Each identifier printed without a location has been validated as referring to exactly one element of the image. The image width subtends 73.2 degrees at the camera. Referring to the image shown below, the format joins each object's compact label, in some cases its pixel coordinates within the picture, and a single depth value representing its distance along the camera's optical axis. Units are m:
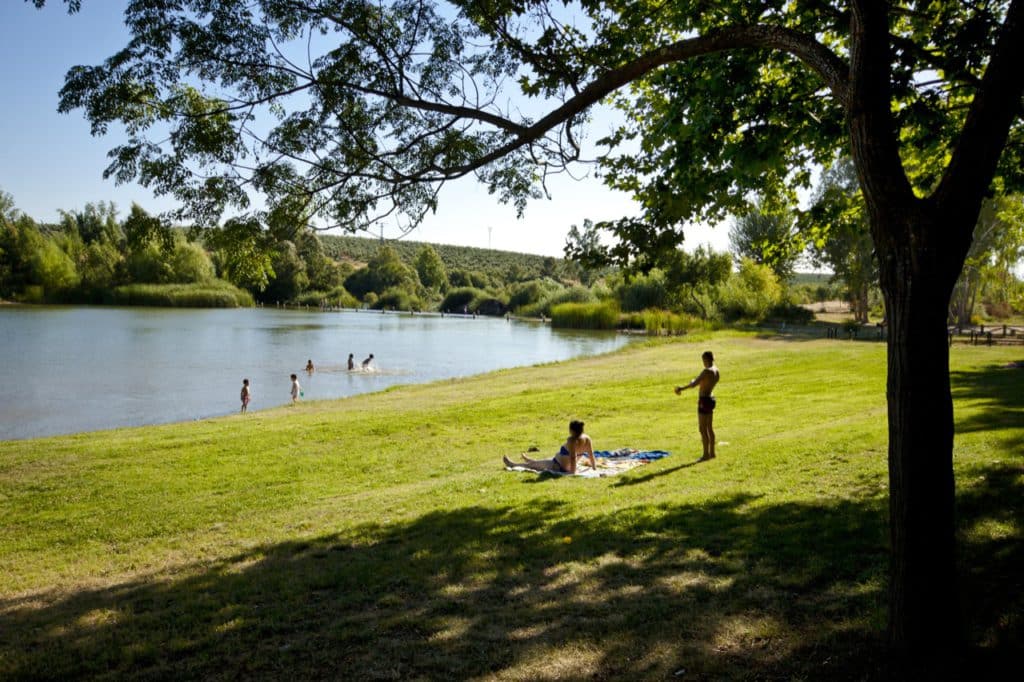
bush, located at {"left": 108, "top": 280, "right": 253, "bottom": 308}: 92.12
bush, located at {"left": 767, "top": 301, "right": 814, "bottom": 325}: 60.51
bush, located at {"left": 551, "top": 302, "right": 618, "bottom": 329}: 68.97
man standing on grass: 11.56
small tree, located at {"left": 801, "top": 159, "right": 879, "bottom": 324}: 59.41
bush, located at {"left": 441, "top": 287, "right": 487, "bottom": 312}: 124.81
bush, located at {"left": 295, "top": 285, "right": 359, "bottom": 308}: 118.81
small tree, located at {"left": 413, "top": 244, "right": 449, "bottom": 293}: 135.12
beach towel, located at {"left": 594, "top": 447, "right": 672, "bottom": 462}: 12.49
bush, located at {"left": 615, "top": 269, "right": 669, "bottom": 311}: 67.94
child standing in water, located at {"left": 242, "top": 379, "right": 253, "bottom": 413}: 23.69
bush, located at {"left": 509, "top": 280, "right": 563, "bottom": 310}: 109.69
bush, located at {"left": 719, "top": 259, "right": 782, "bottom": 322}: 62.03
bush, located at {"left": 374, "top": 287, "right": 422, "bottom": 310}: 126.06
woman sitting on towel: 11.59
